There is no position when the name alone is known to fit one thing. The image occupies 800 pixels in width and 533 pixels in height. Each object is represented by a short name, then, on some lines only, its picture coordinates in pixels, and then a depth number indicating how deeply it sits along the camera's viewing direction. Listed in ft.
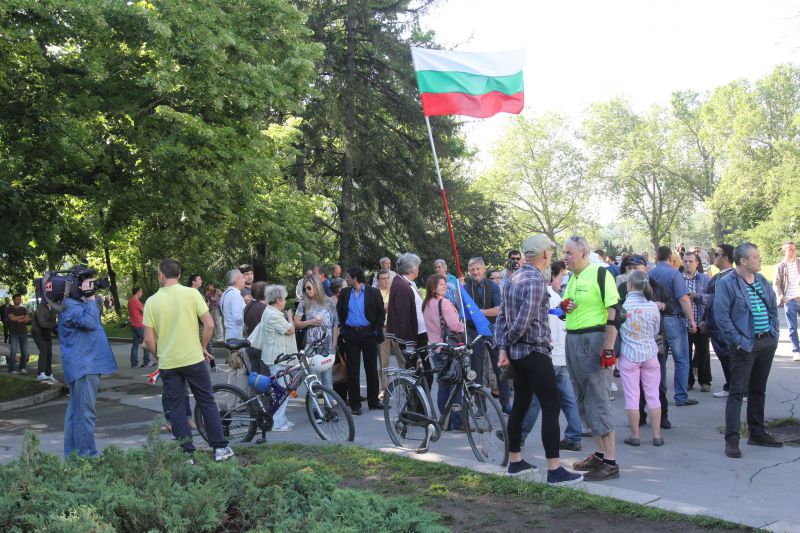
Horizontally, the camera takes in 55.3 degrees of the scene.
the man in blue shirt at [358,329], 32.96
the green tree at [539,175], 222.89
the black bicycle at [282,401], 26.45
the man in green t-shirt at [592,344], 20.65
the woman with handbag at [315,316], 31.50
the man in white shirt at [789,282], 44.37
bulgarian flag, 30.14
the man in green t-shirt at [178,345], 23.73
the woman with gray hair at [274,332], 29.09
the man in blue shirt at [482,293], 31.81
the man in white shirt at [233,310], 32.35
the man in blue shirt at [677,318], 31.24
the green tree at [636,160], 237.04
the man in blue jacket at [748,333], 23.27
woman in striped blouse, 25.31
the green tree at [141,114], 43.27
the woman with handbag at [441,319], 27.37
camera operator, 24.39
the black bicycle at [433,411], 22.56
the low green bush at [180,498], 14.47
